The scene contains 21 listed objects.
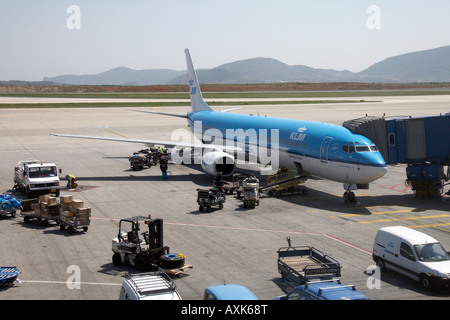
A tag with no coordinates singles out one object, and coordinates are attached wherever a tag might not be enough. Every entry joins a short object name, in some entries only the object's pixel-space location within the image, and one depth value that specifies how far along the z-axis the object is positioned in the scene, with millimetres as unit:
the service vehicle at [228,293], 13766
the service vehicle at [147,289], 14273
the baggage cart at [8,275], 18875
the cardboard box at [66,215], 26906
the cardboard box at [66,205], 27264
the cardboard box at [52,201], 27922
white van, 19000
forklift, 21062
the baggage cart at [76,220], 26516
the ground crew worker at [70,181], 38112
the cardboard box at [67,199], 27219
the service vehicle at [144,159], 46625
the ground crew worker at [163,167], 42219
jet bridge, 34812
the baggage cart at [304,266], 18688
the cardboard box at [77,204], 26786
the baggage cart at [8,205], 29266
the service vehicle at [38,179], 33656
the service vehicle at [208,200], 31366
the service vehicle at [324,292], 14148
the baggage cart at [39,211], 27938
